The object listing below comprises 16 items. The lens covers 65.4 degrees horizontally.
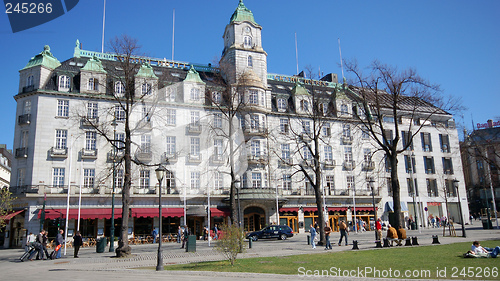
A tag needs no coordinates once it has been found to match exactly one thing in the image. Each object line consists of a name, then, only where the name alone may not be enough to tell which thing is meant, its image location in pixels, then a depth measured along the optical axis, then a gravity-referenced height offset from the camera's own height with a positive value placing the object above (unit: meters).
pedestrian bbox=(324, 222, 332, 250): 24.89 -1.55
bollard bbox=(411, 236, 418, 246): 24.36 -1.86
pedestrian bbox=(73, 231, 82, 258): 25.52 -1.42
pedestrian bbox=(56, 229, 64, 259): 25.02 -1.29
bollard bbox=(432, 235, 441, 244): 25.02 -1.89
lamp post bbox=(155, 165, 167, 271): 17.14 +1.93
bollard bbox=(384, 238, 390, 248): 24.39 -1.94
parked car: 38.47 -1.73
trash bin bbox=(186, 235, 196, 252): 26.41 -1.77
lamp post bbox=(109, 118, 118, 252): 30.02 -1.78
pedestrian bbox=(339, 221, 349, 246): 27.42 -1.12
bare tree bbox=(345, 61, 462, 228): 29.22 +9.26
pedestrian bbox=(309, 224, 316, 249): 26.20 -1.46
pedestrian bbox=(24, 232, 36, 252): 27.15 -1.12
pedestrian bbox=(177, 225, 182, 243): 37.97 -1.76
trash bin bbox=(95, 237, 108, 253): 29.23 -1.82
